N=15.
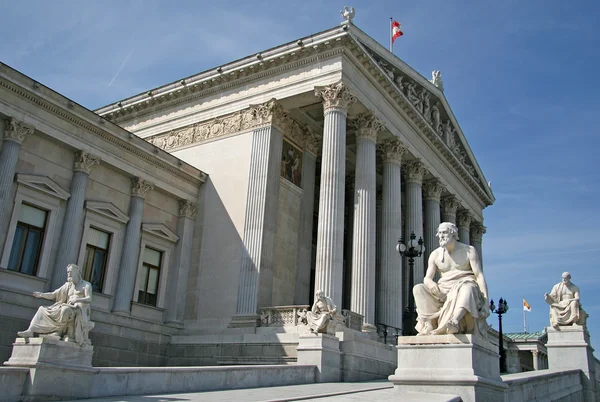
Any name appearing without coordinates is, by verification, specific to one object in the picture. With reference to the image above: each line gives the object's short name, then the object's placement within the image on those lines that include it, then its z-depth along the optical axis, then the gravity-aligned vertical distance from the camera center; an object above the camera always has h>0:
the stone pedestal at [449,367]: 9.09 +0.26
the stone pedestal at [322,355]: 18.42 +0.67
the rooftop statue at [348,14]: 26.83 +15.99
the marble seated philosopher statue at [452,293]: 9.43 +1.45
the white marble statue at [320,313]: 19.06 +2.00
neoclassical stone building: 22.50 +7.40
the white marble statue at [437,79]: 37.37 +18.68
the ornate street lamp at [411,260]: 22.62 +4.51
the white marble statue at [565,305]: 18.89 +2.70
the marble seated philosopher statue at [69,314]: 12.23 +0.95
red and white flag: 35.94 +20.60
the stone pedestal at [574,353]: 18.69 +1.21
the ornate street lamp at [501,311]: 33.03 +4.14
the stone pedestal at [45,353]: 11.65 +0.14
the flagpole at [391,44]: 35.38 +19.50
